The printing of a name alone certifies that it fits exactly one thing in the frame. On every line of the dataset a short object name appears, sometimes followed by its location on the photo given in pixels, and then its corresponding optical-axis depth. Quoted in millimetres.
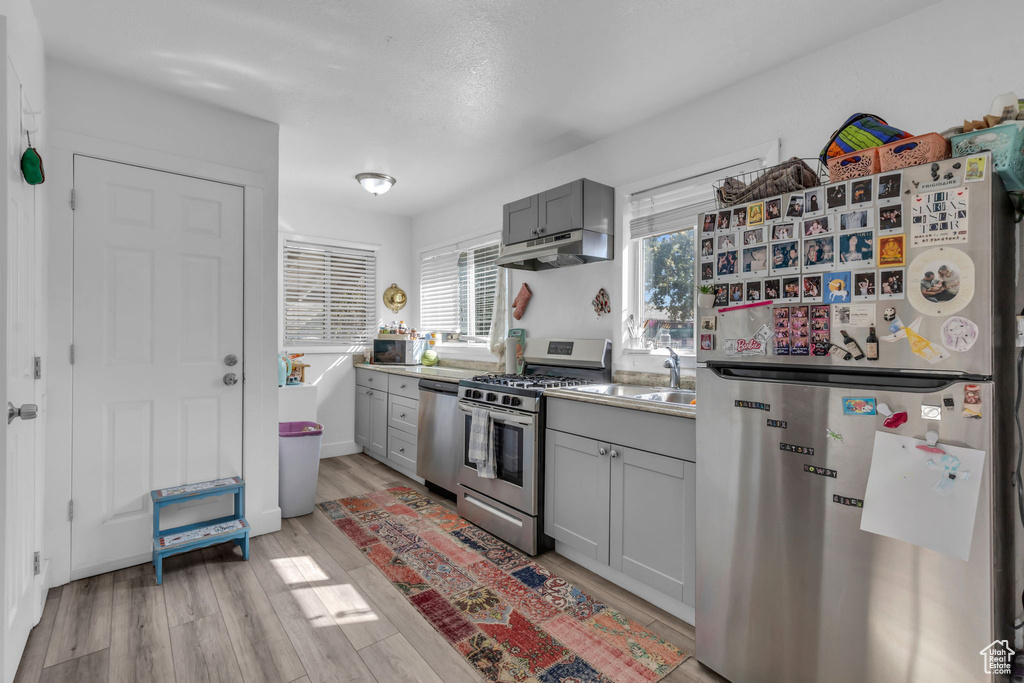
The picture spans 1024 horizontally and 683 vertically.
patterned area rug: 1861
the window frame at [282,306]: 4625
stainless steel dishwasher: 3459
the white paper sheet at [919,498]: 1231
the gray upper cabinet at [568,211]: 3033
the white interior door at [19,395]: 1656
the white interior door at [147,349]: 2506
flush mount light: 3900
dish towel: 2975
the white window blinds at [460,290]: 4523
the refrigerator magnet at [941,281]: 1242
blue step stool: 2480
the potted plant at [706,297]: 1792
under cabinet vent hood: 3027
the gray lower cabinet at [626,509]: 2080
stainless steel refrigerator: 1238
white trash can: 3254
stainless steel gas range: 2756
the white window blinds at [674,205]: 2682
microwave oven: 4953
